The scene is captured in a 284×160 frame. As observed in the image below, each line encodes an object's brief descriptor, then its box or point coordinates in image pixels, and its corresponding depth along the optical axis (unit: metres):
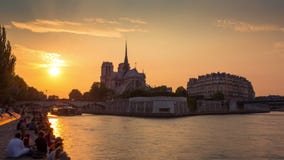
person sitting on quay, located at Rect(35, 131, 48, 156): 16.75
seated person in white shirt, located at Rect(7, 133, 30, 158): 16.25
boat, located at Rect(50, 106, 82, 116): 116.00
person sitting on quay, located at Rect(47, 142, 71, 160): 13.86
